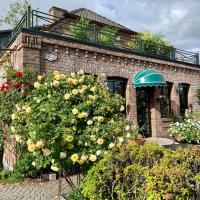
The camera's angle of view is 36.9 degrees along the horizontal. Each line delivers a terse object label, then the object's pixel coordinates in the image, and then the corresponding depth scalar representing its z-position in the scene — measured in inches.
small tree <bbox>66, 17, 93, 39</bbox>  474.9
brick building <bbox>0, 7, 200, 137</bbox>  397.4
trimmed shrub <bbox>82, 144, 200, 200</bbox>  150.7
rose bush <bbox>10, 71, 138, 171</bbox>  209.8
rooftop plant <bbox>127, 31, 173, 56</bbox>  567.2
